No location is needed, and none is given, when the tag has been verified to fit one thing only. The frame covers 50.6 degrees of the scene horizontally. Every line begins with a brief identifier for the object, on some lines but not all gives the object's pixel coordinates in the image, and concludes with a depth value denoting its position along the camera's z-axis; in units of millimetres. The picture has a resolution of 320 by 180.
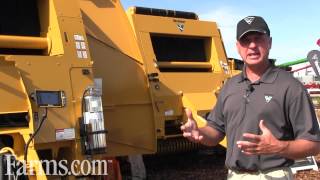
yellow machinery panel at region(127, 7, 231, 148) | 4693
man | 1746
